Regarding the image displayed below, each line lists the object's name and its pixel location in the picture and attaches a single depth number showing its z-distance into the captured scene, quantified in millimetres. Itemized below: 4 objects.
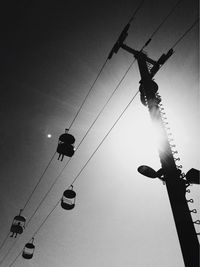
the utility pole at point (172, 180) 3627
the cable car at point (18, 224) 12688
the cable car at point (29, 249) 13025
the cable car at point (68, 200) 8789
